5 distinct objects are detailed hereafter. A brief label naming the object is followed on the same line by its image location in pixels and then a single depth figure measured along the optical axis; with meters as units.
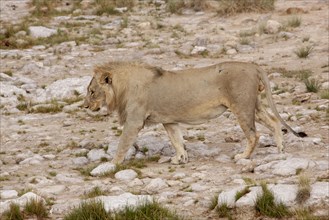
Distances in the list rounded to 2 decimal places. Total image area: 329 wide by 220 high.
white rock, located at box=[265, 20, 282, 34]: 43.56
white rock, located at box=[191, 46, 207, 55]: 39.84
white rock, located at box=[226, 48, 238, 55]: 39.75
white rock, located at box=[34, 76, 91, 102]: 31.14
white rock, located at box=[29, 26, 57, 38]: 44.97
